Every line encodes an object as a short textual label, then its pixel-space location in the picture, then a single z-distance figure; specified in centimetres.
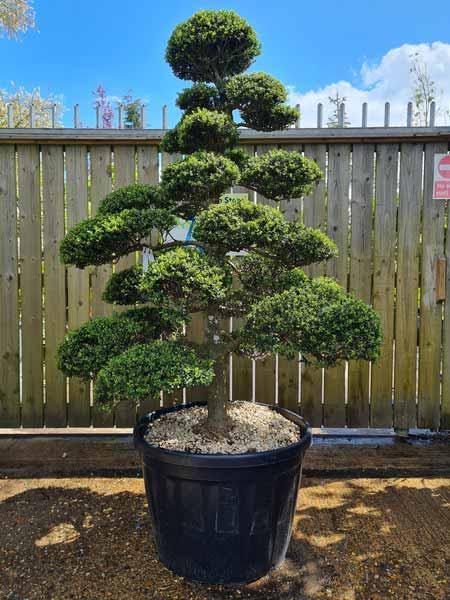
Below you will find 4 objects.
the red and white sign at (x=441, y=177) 289
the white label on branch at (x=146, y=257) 195
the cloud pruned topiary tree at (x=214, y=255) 169
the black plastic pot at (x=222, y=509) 165
